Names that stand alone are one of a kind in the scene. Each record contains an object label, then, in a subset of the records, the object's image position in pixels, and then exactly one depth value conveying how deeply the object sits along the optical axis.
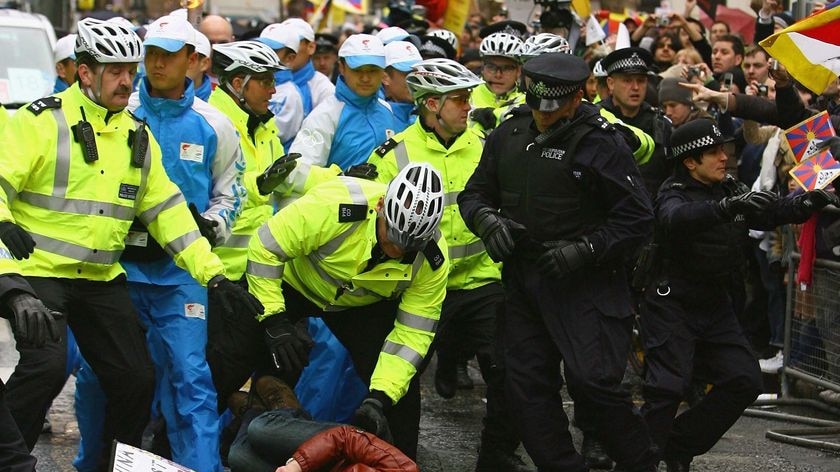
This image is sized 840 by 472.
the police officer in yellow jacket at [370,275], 13.16
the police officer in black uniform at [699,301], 15.29
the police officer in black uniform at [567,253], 13.80
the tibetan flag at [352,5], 36.69
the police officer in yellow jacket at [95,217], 13.05
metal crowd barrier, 18.42
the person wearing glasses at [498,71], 19.98
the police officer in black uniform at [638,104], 19.42
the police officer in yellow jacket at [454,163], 16.61
